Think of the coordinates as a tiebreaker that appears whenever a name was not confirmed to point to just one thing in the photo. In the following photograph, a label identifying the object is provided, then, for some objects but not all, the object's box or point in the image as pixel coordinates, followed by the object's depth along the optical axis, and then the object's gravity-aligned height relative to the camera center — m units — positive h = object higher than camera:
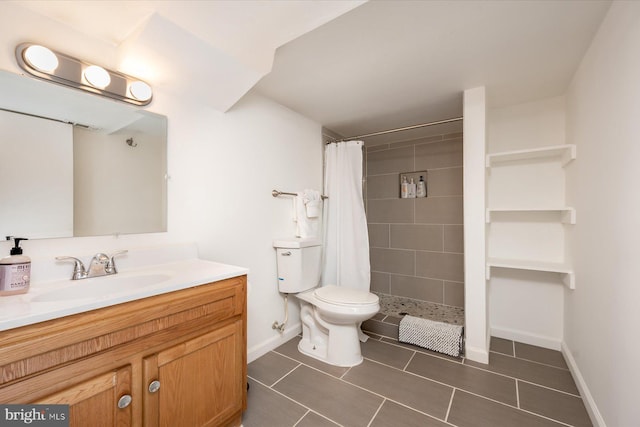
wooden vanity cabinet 0.81 -0.53
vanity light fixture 1.12 +0.64
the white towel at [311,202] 2.50 +0.11
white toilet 1.98 -0.68
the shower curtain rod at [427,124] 2.30 +0.78
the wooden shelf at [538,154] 1.96 +0.48
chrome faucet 1.21 -0.24
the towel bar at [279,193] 2.27 +0.17
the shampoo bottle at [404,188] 3.29 +0.31
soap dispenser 0.99 -0.22
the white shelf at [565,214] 1.90 -0.01
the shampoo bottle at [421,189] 3.17 +0.29
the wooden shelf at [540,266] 1.92 -0.41
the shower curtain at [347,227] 2.67 -0.13
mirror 1.11 +0.24
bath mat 2.14 -1.00
